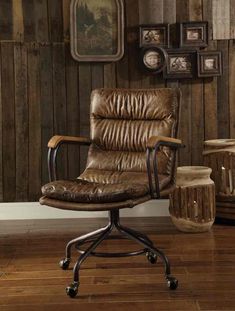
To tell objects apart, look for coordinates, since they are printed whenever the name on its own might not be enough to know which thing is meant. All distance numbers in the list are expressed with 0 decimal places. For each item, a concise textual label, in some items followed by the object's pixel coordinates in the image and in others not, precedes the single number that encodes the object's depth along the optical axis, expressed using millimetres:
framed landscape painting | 4547
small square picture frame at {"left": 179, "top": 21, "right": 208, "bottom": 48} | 4582
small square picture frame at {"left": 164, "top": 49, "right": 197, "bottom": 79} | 4602
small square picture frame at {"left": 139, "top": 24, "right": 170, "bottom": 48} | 4574
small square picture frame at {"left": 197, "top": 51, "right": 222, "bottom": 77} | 4590
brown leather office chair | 2957
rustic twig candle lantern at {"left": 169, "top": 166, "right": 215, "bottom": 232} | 4086
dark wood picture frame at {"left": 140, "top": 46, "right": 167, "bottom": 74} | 4570
